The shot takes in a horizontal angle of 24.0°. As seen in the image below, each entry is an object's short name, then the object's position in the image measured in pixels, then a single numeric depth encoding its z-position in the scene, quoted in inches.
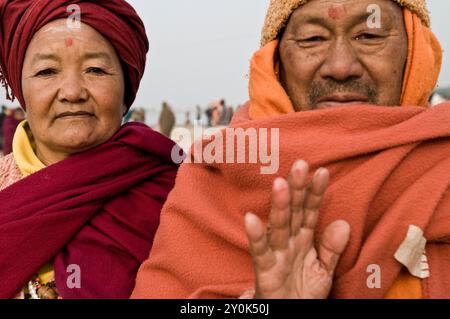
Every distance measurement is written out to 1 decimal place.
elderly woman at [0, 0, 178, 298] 45.7
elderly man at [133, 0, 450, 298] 40.2
